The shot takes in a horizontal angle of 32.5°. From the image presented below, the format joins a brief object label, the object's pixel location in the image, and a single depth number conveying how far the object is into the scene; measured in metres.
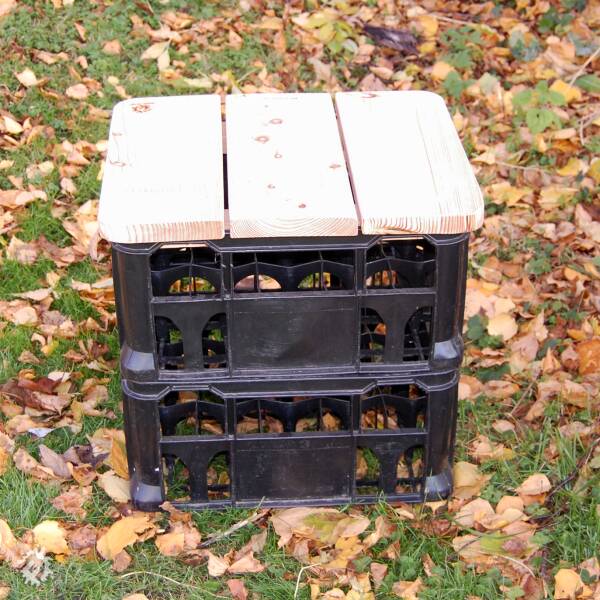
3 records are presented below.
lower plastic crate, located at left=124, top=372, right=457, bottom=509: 2.61
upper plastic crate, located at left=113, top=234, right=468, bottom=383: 2.41
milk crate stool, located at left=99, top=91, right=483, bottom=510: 2.36
